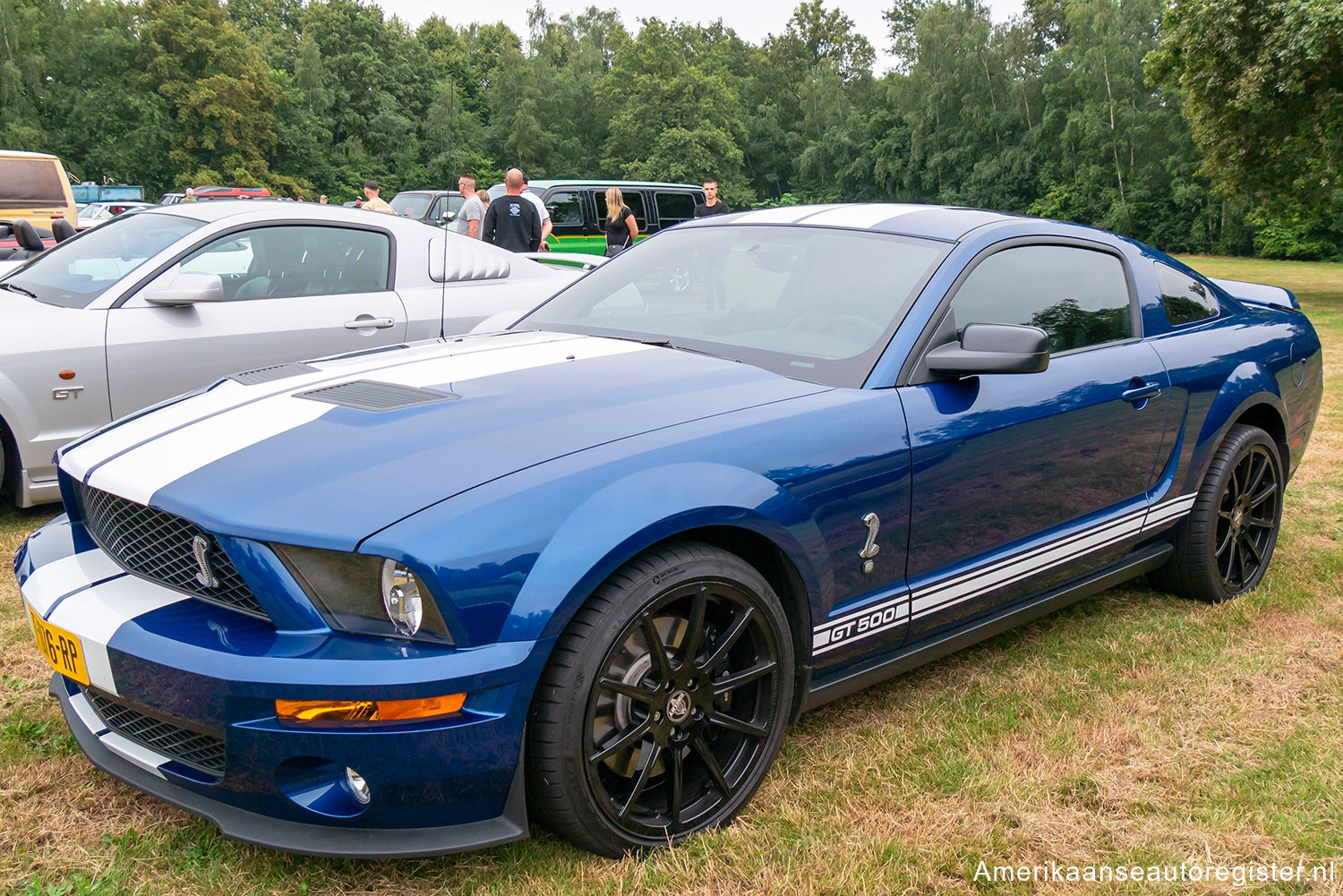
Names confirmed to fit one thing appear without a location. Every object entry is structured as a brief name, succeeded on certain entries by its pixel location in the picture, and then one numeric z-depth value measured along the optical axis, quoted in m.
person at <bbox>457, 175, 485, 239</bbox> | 11.84
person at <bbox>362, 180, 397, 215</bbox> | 14.41
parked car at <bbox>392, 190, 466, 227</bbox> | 17.39
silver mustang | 4.46
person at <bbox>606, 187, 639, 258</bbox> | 13.33
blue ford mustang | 1.90
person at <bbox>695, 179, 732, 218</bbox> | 13.55
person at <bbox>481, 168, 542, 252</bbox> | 10.02
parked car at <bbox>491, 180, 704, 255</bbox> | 16.47
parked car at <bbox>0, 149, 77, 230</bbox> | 13.99
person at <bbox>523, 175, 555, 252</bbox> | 10.30
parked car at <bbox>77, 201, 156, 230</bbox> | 24.55
